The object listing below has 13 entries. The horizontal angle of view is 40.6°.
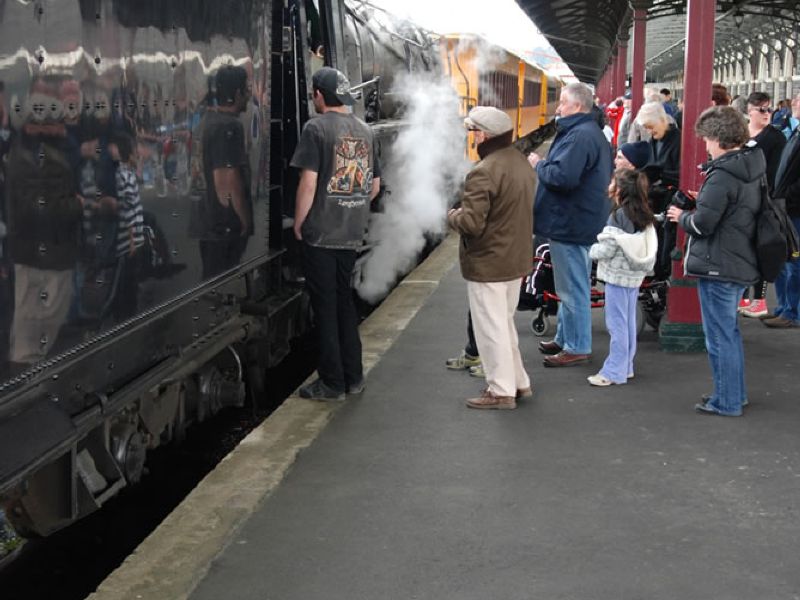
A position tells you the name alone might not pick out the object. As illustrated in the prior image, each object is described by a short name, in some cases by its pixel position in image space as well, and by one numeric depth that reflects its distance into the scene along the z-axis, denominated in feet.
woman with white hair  24.29
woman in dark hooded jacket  17.57
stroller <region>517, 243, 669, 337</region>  24.39
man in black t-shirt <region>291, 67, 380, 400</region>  18.06
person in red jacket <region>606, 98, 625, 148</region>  61.77
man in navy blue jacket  20.61
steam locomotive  10.16
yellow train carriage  54.60
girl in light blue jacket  20.17
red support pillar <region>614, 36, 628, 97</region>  93.17
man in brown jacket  17.95
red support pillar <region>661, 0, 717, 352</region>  22.62
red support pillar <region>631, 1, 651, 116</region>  54.19
